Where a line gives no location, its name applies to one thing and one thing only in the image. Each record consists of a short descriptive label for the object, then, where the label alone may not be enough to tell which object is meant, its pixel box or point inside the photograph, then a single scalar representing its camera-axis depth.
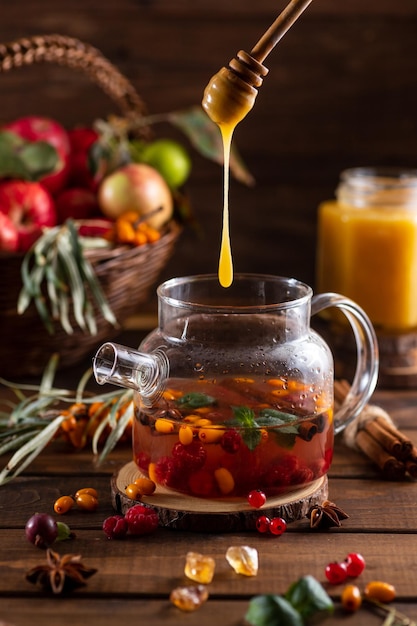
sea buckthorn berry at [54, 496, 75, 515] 0.80
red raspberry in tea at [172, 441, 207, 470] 0.77
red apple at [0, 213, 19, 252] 1.00
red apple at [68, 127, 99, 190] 1.15
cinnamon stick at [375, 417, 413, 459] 0.86
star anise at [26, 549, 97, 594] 0.71
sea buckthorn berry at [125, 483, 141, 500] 0.79
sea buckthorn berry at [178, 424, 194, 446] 0.77
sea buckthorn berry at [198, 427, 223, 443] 0.76
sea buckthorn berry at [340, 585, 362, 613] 0.69
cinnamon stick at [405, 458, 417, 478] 0.85
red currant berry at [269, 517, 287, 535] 0.76
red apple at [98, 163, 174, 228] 1.08
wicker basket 1.01
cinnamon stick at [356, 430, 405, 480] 0.85
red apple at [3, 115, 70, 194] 1.12
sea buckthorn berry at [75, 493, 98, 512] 0.80
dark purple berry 0.75
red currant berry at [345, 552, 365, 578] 0.72
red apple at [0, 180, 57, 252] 1.03
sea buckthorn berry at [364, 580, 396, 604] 0.70
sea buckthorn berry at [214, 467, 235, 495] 0.77
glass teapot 0.77
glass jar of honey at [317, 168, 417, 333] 1.07
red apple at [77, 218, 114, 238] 1.05
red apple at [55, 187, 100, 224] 1.11
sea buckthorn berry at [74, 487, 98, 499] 0.81
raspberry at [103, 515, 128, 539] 0.76
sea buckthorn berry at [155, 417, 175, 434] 0.78
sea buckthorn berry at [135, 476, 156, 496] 0.79
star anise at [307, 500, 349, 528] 0.77
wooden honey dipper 0.76
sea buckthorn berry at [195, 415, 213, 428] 0.77
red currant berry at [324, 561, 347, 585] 0.71
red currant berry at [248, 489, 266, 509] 0.77
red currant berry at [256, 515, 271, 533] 0.76
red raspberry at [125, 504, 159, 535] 0.76
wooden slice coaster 0.77
